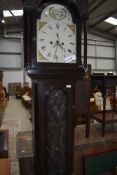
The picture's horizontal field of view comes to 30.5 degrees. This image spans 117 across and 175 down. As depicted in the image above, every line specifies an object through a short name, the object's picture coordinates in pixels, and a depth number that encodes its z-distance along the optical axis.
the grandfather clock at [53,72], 1.22
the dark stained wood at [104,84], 2.12
